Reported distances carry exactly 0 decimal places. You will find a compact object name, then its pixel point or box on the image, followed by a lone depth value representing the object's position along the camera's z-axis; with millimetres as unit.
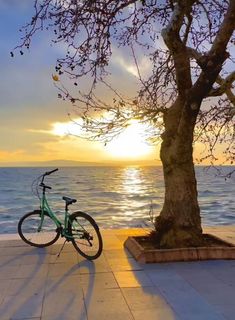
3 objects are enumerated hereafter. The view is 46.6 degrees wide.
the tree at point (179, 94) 3673
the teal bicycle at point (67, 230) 3873
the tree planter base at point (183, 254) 3675
